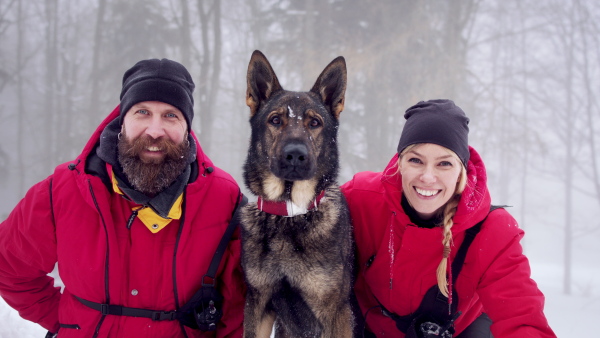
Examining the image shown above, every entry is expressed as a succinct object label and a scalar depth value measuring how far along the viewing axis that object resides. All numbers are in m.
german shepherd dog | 2.13
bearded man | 2.34
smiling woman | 2.14
